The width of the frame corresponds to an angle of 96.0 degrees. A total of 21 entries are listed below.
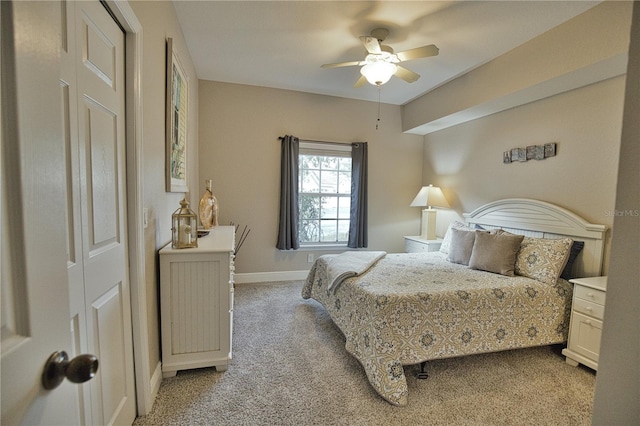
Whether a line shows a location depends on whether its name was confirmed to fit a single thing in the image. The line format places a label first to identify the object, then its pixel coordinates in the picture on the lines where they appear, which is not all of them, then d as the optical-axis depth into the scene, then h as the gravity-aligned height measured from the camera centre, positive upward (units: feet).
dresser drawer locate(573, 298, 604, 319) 6.77 -2.68
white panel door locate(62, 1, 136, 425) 3.42 -0.29
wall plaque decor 9.25 +1.47
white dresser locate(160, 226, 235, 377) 6.24 -2.59
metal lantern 6.37 -0.87
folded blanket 8.02 -2.19
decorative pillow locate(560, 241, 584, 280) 8.20 -1.75
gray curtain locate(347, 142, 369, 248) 14.07 -0.22
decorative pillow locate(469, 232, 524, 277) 8.51 -1.76
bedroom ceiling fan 7.48 +3.73
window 13.98 -0.09
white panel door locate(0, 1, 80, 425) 1.45 -0.15
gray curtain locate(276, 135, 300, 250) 13.03 -0.09
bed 6.25 -2.57
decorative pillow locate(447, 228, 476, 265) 9.67 -1.76
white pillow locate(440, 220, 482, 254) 11.55 -1.71
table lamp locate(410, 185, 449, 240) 13.41 -0.43
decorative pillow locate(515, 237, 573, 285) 7.84 -1.75
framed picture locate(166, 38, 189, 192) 6.85 +1.71
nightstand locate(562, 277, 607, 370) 6.79 -3.01
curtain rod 13.17 +2.37
